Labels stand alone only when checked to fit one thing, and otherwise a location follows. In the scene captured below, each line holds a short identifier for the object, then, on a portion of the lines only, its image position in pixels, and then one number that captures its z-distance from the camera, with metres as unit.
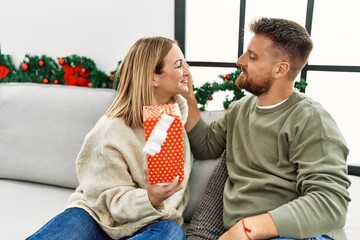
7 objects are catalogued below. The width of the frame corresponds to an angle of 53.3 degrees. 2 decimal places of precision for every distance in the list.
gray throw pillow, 1.34
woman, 1.20
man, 1.08
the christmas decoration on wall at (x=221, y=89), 1.71
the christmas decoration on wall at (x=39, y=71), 2.13
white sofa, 1.76
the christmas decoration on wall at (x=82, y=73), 2.06
